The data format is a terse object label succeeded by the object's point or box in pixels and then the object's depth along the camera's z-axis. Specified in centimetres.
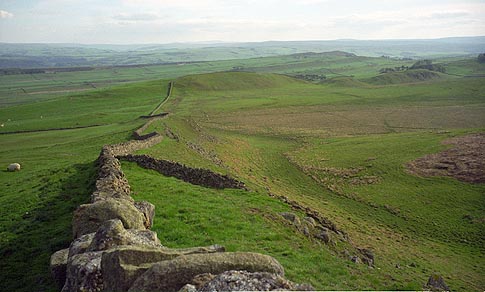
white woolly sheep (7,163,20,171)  4069
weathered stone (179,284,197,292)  996
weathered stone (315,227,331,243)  2133
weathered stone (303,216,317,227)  2330
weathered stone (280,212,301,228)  2245
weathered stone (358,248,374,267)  2051
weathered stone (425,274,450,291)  1766
